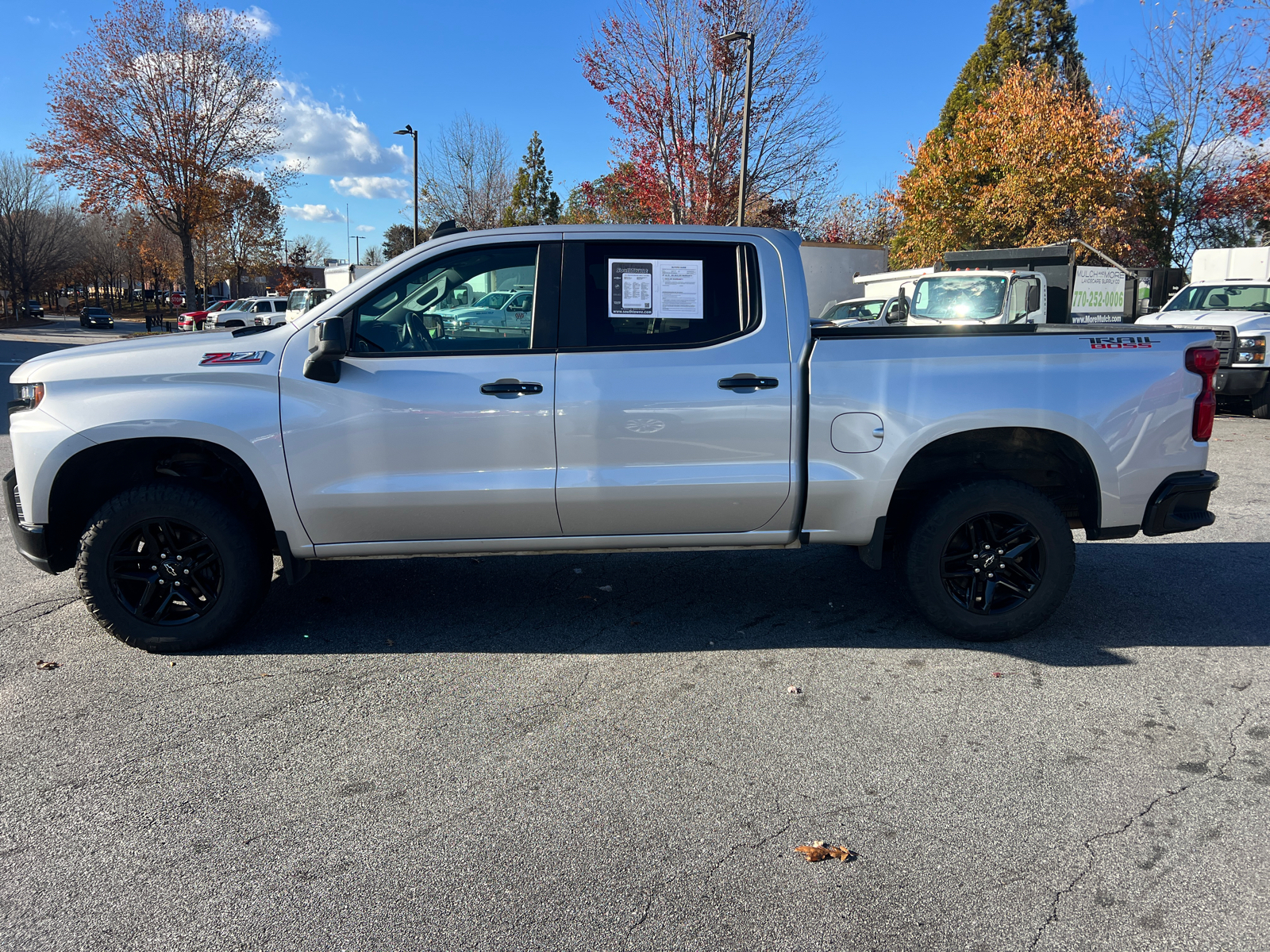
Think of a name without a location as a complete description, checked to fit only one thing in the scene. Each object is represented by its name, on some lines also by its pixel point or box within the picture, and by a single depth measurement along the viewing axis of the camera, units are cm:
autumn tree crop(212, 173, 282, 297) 3616
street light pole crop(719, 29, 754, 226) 1814
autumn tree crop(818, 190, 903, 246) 4316
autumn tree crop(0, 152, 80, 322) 5191
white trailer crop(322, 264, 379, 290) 3128
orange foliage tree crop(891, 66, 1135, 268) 2323
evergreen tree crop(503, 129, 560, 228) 4131
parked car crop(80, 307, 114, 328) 4775
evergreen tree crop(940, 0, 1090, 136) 3697
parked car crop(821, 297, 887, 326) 1869
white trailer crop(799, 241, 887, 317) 2706
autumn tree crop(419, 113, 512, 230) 3622
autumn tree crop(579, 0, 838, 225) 2088
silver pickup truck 412
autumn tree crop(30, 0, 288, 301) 3266
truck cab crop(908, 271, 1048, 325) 1315
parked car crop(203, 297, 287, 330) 3034
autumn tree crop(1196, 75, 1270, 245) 2464
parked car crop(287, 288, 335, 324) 2438
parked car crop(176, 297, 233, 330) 3391
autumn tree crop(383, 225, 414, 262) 6360
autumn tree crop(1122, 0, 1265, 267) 2536
